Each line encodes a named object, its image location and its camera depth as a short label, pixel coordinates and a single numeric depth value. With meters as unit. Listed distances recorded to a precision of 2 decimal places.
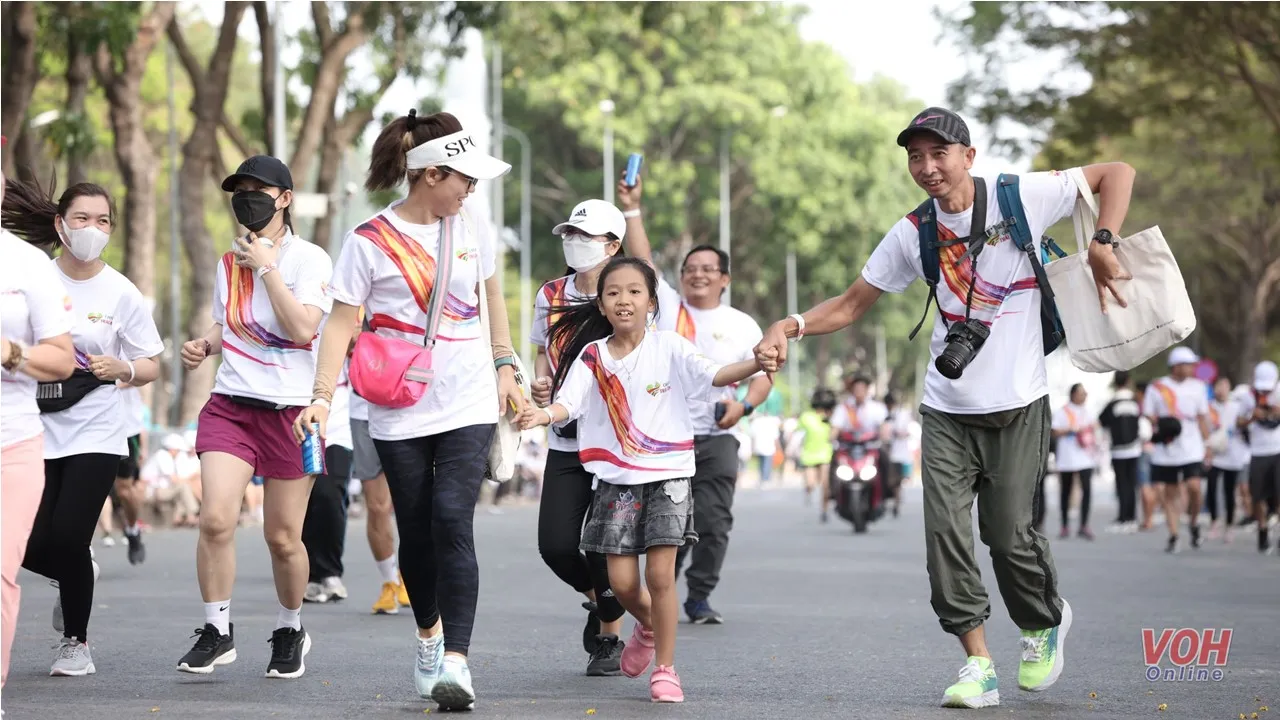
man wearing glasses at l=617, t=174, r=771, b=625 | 11.11
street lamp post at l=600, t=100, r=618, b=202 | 46.48
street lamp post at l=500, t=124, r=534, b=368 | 52.22
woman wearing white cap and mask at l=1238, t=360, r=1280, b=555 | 20.00
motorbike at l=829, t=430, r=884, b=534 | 23.14
